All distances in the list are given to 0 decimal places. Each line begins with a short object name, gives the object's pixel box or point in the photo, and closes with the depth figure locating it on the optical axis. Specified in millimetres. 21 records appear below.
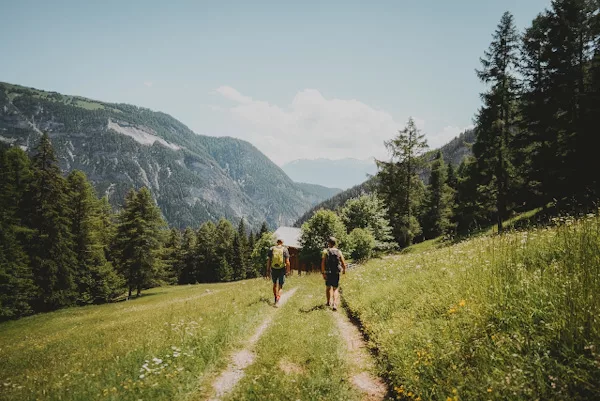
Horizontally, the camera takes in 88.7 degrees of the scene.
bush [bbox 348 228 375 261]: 32688
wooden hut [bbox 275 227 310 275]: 53812
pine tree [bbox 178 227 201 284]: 86438
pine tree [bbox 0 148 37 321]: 29359
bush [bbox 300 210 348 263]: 34281
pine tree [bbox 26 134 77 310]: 33906
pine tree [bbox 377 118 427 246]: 35750
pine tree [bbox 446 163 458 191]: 64462
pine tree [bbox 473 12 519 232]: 26781
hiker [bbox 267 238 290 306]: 14094
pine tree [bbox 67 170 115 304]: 40438
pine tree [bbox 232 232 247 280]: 84500
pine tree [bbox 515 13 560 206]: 21766
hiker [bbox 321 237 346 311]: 12305
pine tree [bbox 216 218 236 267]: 86312
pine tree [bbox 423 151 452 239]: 53500
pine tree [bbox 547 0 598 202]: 20234
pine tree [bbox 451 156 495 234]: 40625
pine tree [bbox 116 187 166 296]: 44906
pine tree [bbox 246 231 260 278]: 87338
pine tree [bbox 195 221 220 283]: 84562
